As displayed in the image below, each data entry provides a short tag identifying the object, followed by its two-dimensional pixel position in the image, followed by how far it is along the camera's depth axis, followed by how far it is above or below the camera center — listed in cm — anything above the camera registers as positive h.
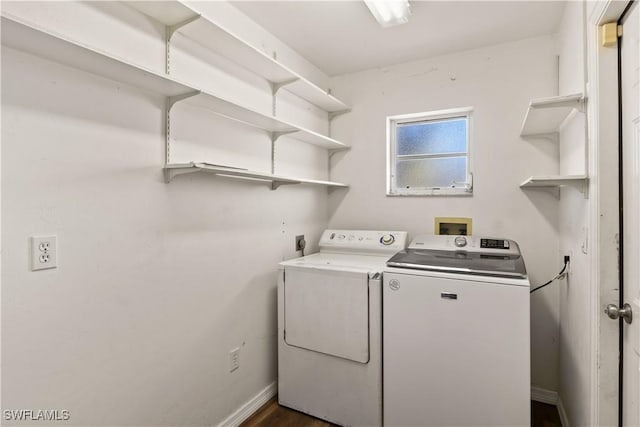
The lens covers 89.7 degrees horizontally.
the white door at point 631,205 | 110 +4
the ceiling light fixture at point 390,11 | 175 +116
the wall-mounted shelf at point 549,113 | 143 +54
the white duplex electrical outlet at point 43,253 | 108 -12
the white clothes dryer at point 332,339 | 183 -74
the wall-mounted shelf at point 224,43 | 135 +89
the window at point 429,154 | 248 +50
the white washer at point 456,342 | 151 -64
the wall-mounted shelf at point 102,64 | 94 +54
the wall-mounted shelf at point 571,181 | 138 +15
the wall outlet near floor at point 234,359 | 189 -85
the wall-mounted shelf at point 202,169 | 138 +21
